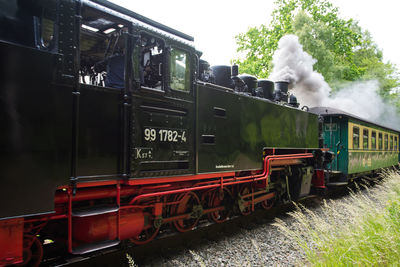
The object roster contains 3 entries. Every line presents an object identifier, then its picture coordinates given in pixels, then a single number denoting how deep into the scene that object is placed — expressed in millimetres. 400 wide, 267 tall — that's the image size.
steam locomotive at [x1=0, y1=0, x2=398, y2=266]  2773
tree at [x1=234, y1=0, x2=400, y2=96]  23906
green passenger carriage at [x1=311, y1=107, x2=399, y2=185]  11445
